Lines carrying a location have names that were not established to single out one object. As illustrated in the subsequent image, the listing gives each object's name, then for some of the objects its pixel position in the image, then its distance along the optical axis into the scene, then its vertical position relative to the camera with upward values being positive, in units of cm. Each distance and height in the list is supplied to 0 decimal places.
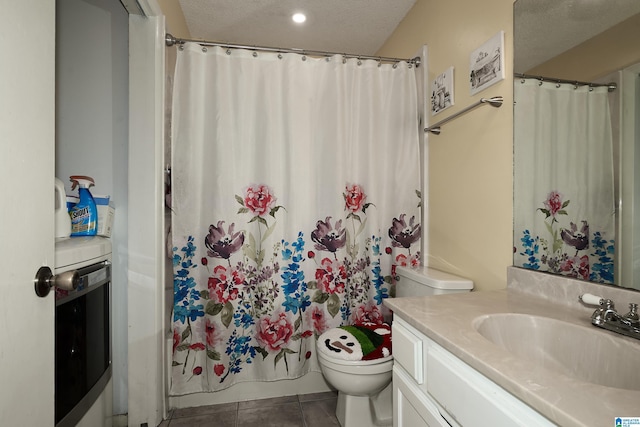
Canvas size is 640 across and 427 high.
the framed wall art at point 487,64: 130 +68
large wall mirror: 87 +25
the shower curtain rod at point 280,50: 166 +96
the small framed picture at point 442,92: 165 +70
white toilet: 140 -77
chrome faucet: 75 -27
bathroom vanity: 53 -33
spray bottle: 142 +1
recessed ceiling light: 213 +141
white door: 68 +2
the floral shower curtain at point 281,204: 170 +6
